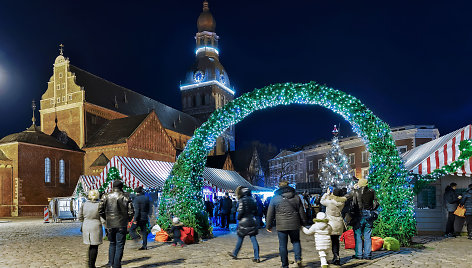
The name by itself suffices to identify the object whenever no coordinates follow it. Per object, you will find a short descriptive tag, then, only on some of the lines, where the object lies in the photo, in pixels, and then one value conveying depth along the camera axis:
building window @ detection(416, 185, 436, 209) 15.20
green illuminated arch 11.09
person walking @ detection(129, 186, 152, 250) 11.36
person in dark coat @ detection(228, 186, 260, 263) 9.23
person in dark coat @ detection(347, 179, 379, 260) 9.15
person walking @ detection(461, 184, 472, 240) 13.38
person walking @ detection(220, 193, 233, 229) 18.88
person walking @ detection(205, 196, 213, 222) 21.41
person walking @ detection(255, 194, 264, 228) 21.53
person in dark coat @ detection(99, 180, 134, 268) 7.88
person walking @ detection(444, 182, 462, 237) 13.84
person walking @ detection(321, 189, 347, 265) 8.48
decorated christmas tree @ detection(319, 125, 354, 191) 39.56
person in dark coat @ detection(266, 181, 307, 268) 7.84
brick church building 38.49
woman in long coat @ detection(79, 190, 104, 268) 7.62
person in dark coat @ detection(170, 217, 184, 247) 11.80
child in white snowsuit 7.89
